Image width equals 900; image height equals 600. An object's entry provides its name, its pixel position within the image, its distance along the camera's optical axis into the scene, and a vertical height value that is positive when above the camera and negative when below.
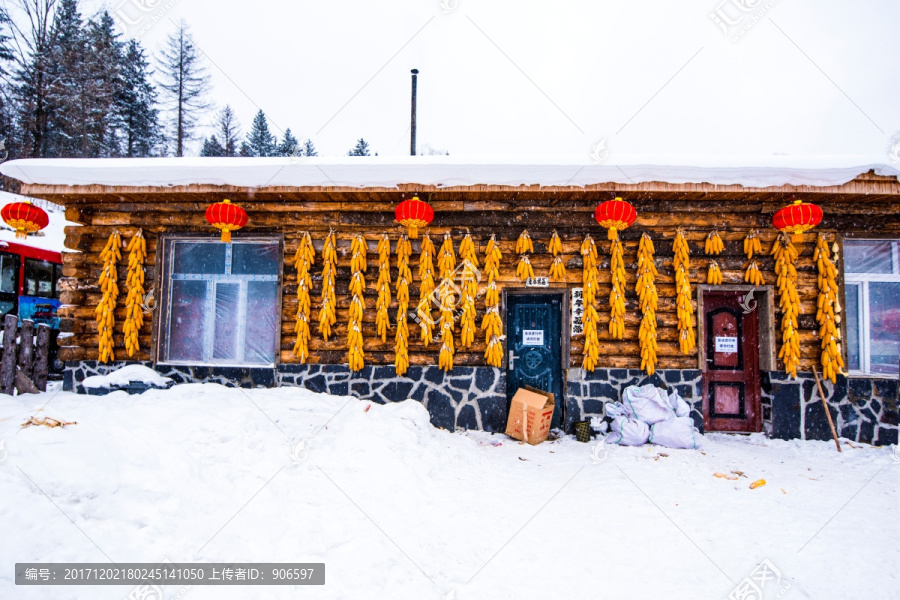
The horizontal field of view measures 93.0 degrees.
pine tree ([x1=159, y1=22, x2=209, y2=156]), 28.77 +15.78
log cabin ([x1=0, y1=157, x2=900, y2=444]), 6.33 +0.29
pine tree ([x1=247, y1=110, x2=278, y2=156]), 35.34 +15.13
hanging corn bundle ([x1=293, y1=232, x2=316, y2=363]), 6.44 +0.36
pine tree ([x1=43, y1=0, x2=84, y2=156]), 20.73 +11.55
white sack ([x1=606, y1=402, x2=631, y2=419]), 6.18 -1.27
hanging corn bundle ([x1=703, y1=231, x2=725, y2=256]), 6.36 +1.19
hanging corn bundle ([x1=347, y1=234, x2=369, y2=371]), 6.38 +0.17
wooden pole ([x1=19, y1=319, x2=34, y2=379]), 6.18 -0.49
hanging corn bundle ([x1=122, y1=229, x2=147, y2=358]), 6.55 +0.29
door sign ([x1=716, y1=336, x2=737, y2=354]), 6.83 -0.31
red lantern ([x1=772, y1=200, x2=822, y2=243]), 5.62 +1.45
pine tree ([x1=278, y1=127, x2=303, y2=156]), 34.88 +14.58
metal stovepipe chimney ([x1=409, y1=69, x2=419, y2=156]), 11.43 +5.11
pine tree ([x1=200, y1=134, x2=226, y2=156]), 30.55 +12.34
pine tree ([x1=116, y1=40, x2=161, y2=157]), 26.73 +13.20
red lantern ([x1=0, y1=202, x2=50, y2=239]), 5.88 +1.34
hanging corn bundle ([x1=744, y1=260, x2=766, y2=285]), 6.37 +0.76
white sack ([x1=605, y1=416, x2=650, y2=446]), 5.90 -1.52
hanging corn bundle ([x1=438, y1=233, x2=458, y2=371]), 6.32 +0.31
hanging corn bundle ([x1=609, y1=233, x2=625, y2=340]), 6.30 +0.41
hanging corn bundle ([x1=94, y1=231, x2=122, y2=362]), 6.54 +0.24
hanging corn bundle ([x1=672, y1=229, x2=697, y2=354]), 6.33 +0.39
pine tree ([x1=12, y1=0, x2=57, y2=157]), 19.31 +11.06
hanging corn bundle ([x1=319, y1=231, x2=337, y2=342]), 6.40 +0.43
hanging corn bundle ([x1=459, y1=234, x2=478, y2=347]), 6.30 +0.51
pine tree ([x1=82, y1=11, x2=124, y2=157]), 21.94 +12.12
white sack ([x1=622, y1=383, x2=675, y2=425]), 6.03 -1.14
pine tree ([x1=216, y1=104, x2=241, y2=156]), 32.78 +14.68
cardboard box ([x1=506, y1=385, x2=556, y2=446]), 6.01 -1.34
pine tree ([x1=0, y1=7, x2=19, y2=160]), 20.08 +9.99
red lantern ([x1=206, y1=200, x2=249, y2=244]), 5.92 +1.39
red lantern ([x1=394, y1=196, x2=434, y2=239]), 5.70 +1.43
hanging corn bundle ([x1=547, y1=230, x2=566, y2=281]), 6.36 +0.87
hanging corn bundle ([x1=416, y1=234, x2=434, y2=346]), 6.34 +0.45
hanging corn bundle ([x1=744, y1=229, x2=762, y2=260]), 6.39 +1.19
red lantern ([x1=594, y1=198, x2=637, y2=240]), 5.64 +1.45
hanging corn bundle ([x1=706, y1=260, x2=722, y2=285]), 6.34 +0.75
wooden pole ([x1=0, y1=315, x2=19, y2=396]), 5.98 -0.67
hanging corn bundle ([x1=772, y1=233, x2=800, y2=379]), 6.29 +0.40
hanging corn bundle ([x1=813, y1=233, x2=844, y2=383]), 6.26 +0.19
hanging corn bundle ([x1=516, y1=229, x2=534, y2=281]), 6.35 +0.93
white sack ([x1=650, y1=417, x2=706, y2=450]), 5.86 -1.51
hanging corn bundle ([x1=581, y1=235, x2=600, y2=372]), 6.32 +0.27
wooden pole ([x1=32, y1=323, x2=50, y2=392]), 6.41 -0.67
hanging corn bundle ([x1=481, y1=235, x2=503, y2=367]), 6.32 +0.10
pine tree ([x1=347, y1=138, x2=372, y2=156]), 36.34 +14.61
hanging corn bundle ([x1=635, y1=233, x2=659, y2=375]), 6.27 +0.31
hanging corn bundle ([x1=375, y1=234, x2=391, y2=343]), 6.35 +0.46
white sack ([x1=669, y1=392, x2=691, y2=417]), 6.09 -1.17
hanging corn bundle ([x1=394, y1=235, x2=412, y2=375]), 6.34 +0.21
